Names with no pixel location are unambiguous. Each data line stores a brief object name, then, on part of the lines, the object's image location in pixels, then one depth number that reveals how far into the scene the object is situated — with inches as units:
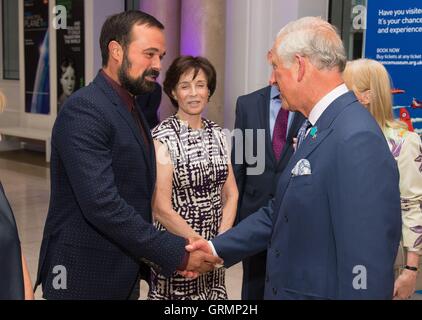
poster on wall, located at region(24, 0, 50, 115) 458.9
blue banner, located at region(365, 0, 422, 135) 220.2
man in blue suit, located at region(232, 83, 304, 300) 136.7
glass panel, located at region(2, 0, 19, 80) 512.1
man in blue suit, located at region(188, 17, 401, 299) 69.8
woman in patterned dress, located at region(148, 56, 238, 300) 123.0
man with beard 93.8
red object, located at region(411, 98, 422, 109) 215.5
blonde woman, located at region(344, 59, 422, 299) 111.3
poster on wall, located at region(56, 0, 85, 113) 423.8
